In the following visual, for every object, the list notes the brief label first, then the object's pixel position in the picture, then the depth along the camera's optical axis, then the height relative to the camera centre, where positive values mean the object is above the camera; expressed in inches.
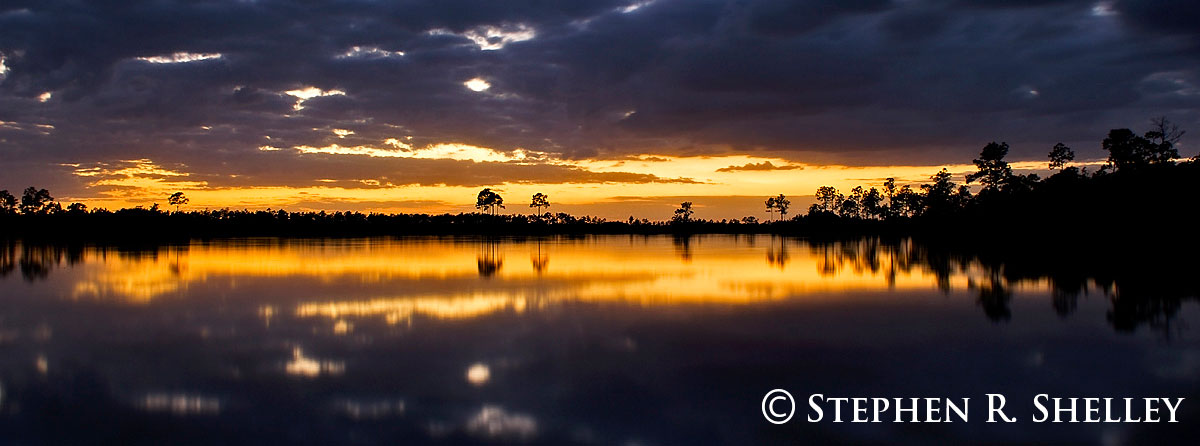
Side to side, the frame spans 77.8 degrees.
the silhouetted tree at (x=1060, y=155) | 2345.0 +182.3
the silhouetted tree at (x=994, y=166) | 2625.5 +168.7
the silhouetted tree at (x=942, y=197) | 3231.3 +80.6
